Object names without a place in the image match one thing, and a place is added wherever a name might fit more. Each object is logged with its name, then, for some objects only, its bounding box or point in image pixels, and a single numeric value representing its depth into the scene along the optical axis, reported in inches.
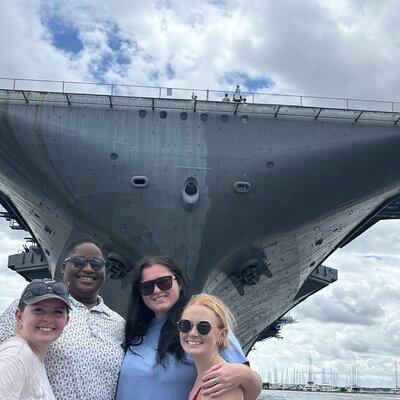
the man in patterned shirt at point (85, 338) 112.8
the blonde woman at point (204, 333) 102.0
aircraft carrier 509.4
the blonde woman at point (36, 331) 93.5
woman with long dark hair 102.8
